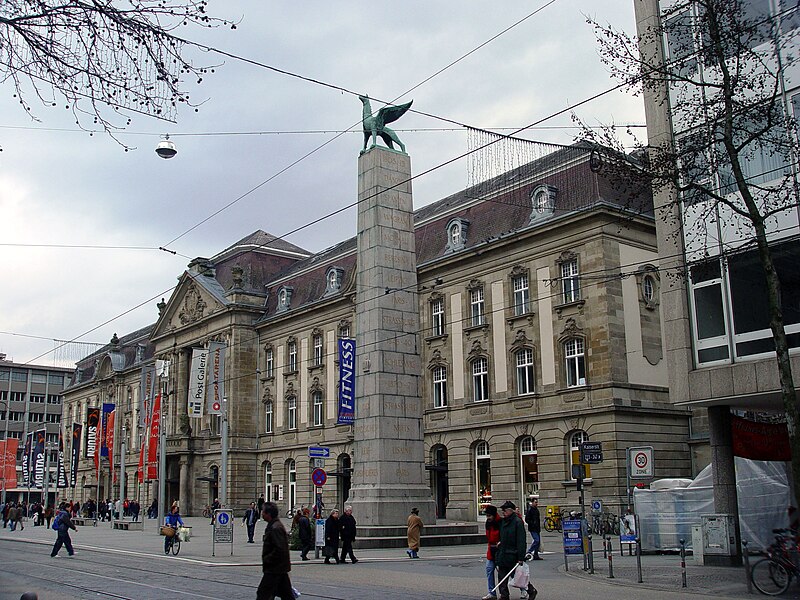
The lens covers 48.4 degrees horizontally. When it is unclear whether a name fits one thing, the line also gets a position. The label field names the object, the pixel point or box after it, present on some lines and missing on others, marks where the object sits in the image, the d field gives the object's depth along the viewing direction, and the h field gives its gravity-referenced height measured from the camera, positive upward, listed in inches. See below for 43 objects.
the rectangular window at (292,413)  2497.5 +204.5
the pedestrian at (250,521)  1349.7 -48.6
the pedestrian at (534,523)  996.8 -47.9
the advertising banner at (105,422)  2059.5 +162.8
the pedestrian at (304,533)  1034.1 -53.4
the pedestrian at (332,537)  960.9 -53.6
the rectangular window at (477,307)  1844.4 +358.9
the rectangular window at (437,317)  1961.1 +362.1
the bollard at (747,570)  639.9 -66.3
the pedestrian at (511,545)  591.5 -41.5
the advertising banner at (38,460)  2359.7 +87.2
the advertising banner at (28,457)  2448.3 +103.1
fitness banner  1234.0 +144.2
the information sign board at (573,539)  897.5 -58.2
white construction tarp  931.3 -31.7
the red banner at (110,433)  2086.6 +134.7
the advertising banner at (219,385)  1584.6 +189.9
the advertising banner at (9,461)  2373.0 +88.3
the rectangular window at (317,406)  2389.3 +212.8
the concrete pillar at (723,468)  832.3 +8.2
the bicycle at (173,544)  1128.5 -66.8
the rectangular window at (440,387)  1926.7 +205.8
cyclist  1129.4 -42.1
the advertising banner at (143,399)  1883.6 +195.1
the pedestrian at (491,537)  613.6 -38.6
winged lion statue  1296.1 +520.4
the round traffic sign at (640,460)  900.6 +18.8
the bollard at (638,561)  724.7 -65.6
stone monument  1190.9 +173.0
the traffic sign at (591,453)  860.0 +25.6
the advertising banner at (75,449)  2234.6 +109.5
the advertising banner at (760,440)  864.9 +34.5
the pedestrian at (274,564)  429.4 -36.5
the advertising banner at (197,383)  1648.7 +208.9
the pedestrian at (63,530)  1035.9 -42.9
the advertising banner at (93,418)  2181.6 +178.1
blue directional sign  1081.4 +41.6
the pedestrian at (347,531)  952.9 -47.8
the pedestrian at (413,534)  1004.2 -55.0
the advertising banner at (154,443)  1764.3 +98.6
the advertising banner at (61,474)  2344.6 +50.5
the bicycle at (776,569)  626.8 -65.1
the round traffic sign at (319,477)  1072.5 +11.4
